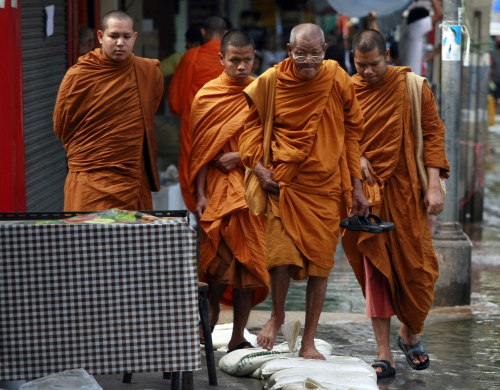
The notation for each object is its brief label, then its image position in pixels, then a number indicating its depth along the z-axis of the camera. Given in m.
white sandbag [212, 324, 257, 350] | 11.36
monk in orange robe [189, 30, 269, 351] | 10.86
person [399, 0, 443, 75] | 22.52
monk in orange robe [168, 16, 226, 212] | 13.98
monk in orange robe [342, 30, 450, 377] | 10.58
